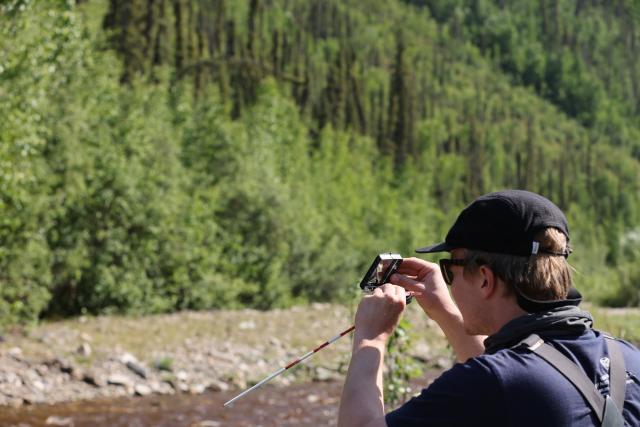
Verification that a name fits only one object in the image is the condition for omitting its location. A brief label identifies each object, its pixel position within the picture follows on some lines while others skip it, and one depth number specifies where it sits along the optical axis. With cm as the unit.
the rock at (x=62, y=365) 1831
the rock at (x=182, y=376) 1920
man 276
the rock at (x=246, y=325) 2415
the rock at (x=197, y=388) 1878
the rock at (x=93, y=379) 1809
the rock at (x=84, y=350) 1923
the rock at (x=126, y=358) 1917
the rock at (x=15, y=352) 1849
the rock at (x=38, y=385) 1732
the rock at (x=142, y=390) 1812
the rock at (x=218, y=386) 1919
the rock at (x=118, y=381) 1828
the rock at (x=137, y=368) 1894
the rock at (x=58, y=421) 1527
